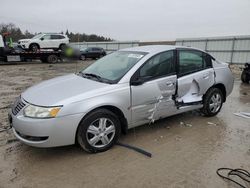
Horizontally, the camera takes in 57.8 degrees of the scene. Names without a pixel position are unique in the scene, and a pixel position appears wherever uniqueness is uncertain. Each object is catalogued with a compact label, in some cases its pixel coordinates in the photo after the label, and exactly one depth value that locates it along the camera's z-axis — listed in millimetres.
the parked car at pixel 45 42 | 17750
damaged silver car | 3076
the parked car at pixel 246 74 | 10117
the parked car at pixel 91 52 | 24578
